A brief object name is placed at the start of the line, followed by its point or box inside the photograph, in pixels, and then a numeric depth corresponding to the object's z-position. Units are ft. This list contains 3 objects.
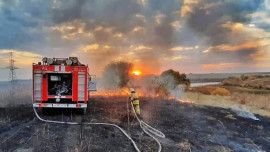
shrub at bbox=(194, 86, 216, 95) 94.87
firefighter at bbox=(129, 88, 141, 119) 29.78
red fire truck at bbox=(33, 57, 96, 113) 28.63
